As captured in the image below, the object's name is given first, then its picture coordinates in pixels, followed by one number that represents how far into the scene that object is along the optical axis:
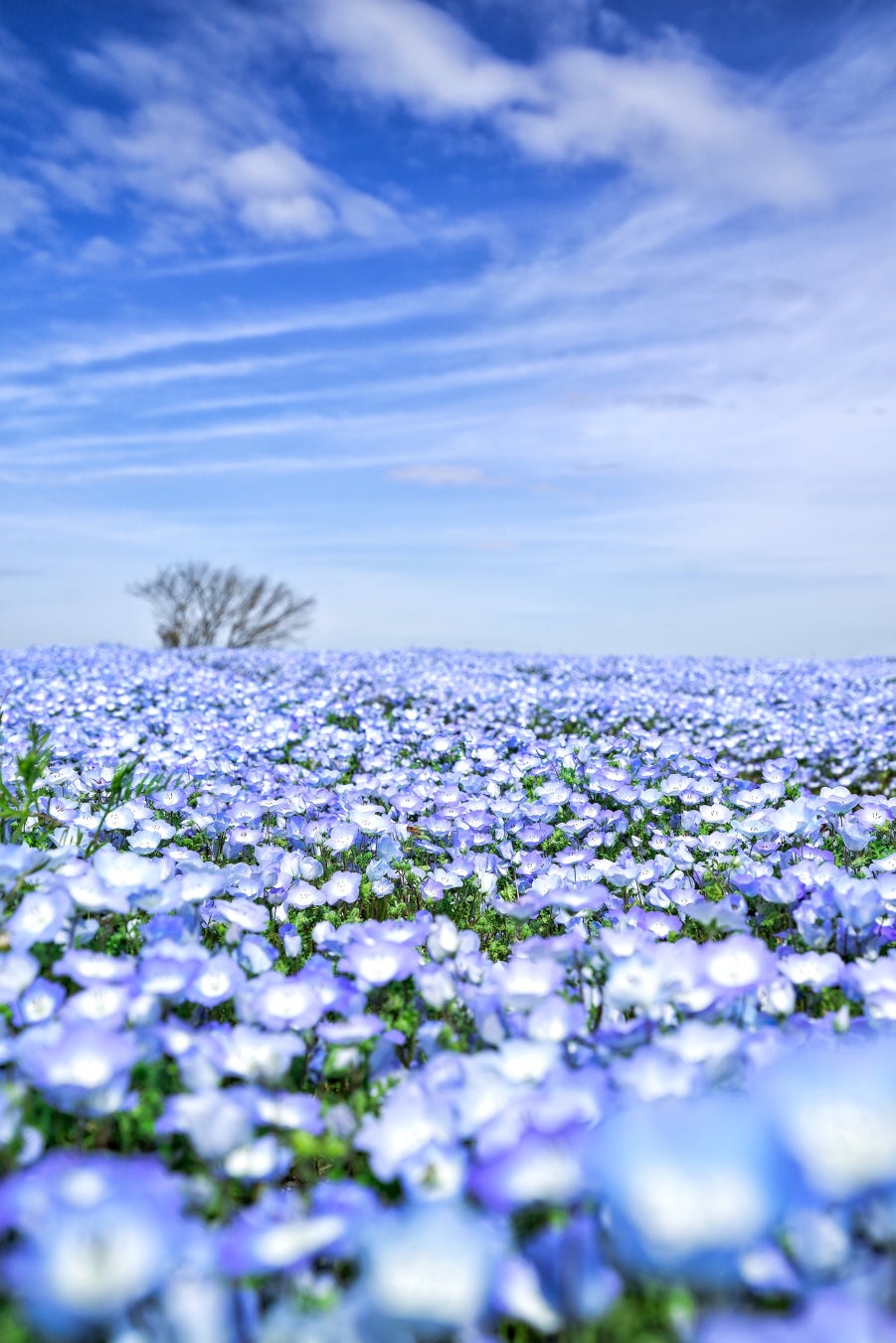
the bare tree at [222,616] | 21.17
